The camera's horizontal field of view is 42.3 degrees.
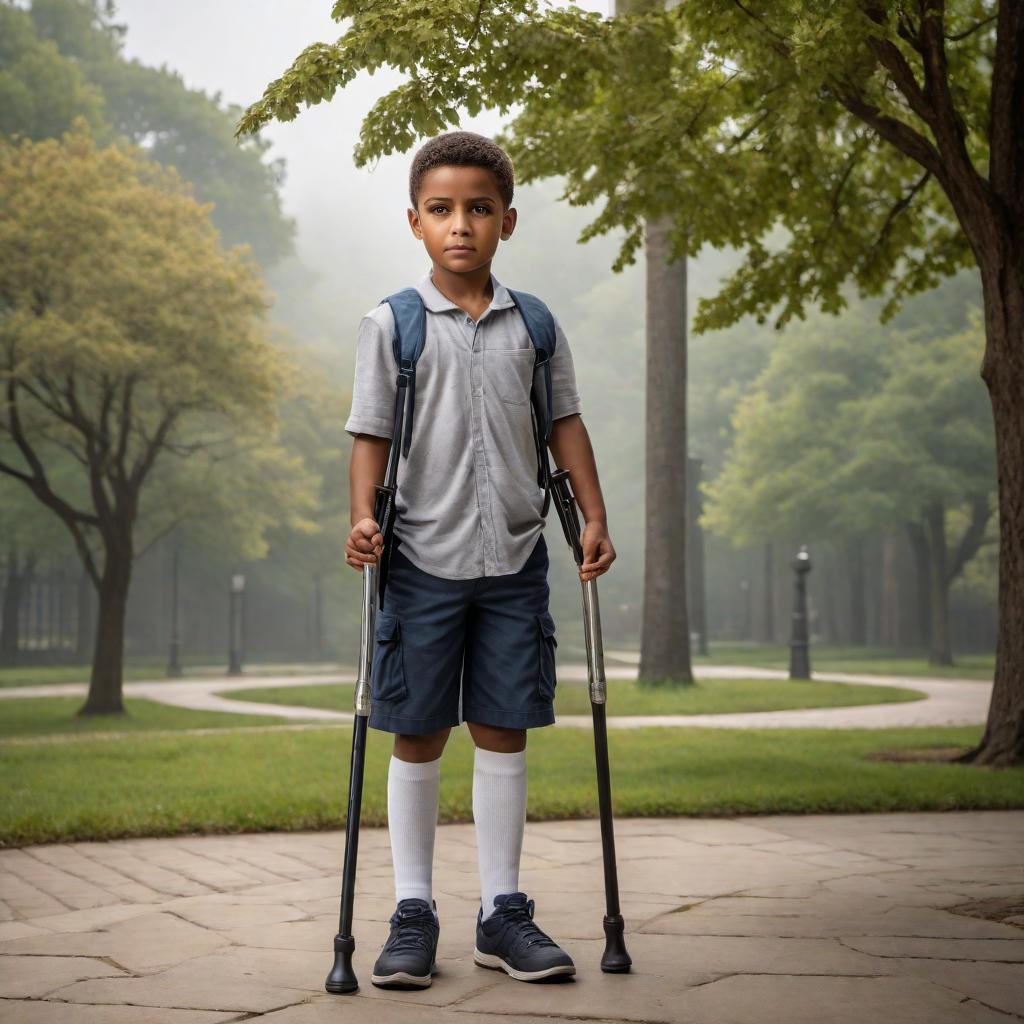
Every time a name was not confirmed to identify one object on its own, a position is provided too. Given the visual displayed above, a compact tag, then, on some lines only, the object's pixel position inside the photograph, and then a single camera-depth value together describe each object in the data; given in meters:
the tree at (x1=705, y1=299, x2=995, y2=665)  25.69
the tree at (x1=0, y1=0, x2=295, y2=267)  33.69
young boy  3.20
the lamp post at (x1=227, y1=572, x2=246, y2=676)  25.89
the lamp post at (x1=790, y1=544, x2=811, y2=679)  19.48
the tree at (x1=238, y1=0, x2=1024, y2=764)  5.72
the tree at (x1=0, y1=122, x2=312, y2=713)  15.20
